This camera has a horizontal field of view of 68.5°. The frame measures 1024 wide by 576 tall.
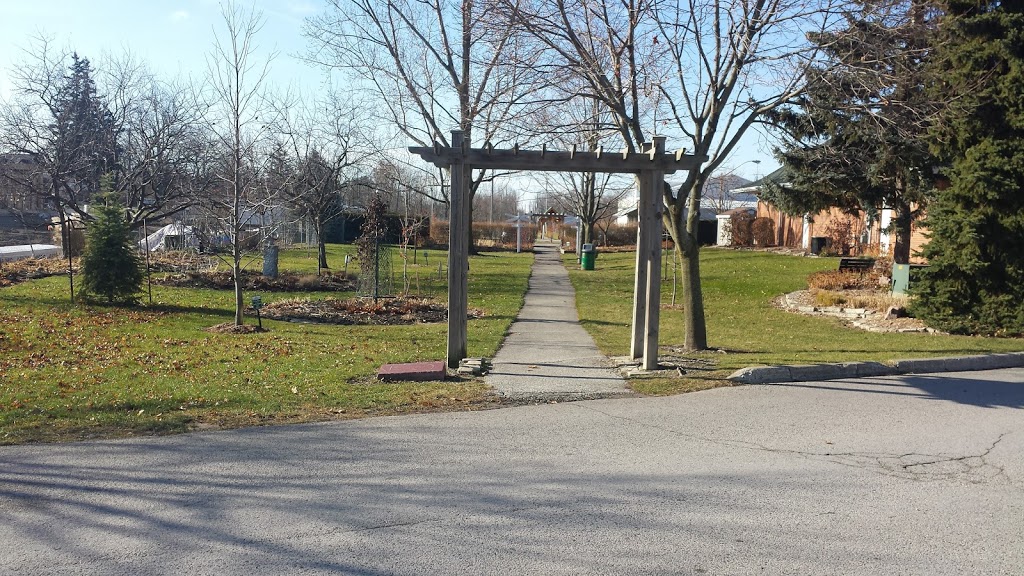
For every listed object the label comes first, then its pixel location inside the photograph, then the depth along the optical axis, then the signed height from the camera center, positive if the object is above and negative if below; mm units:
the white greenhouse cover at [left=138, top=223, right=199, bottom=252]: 34316 -22
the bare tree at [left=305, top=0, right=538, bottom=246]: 11273 +3379
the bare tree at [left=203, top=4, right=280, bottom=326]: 14523 +939
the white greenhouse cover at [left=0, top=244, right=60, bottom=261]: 29552 -612
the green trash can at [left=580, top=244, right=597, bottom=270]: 33500 -617
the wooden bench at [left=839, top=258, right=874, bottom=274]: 21641 -544
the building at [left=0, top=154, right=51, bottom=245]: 22750 +1611
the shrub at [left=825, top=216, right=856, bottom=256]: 31484 +343
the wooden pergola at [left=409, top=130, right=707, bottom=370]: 9859 +849
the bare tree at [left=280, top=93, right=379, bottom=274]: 28722 +2851
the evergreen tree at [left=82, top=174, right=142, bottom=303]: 16984 -574
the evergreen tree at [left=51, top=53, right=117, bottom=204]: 22688 +3201
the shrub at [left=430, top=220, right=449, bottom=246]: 55938 +704
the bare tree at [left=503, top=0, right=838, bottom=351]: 10906 +2555
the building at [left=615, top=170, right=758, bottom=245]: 53156 +3123
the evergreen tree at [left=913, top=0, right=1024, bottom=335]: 13766 +1238
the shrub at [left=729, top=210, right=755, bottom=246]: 41656 +775
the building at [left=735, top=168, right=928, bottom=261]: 27328 +595
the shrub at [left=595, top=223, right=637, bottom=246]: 59500 +608
